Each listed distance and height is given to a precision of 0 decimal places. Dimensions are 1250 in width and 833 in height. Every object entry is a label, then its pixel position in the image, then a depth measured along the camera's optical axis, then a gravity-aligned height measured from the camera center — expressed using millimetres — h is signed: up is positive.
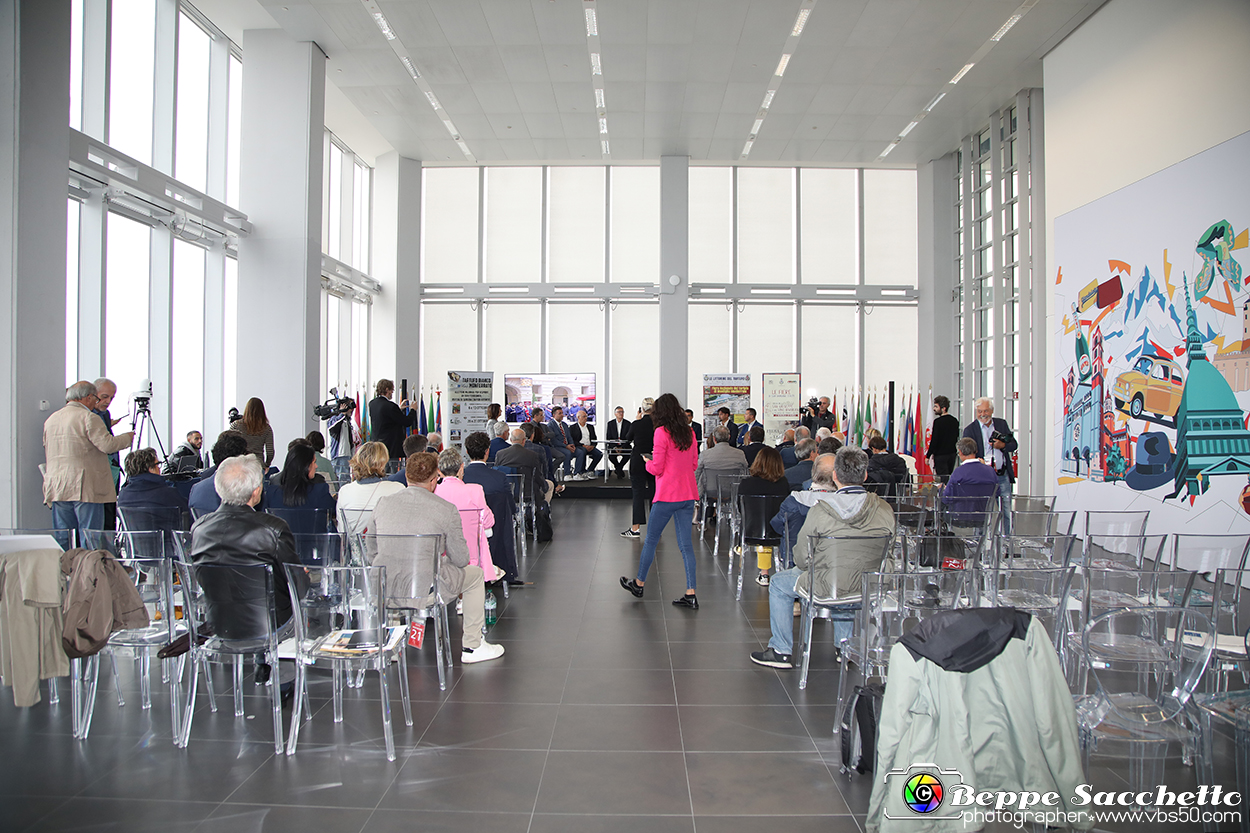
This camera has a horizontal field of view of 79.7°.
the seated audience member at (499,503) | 5332 -533
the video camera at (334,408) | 8801 +245
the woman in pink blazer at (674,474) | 5363 -323
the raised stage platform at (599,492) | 12258 -1025
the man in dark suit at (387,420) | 9062 +102
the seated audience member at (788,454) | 8383 -273
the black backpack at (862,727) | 2842 -1144
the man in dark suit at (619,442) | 12987 -217
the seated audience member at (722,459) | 7452 -289
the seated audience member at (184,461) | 6656 -312
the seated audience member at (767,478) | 5789 -372
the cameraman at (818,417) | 11188 +211
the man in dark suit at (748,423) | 12844 +115
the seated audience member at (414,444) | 6305 -131
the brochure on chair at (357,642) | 3207 -943
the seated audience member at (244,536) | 3283 -477
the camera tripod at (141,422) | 7190 +52
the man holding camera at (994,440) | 7676 -89
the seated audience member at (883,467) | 7086 -346
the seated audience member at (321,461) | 6043 -319
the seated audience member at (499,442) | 7996 -141
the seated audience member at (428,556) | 3758 -654
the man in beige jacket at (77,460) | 5438 -242
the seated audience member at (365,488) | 4570 -374
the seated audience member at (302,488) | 4770 -389
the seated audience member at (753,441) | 7961 -125
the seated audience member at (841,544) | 3859 -587
